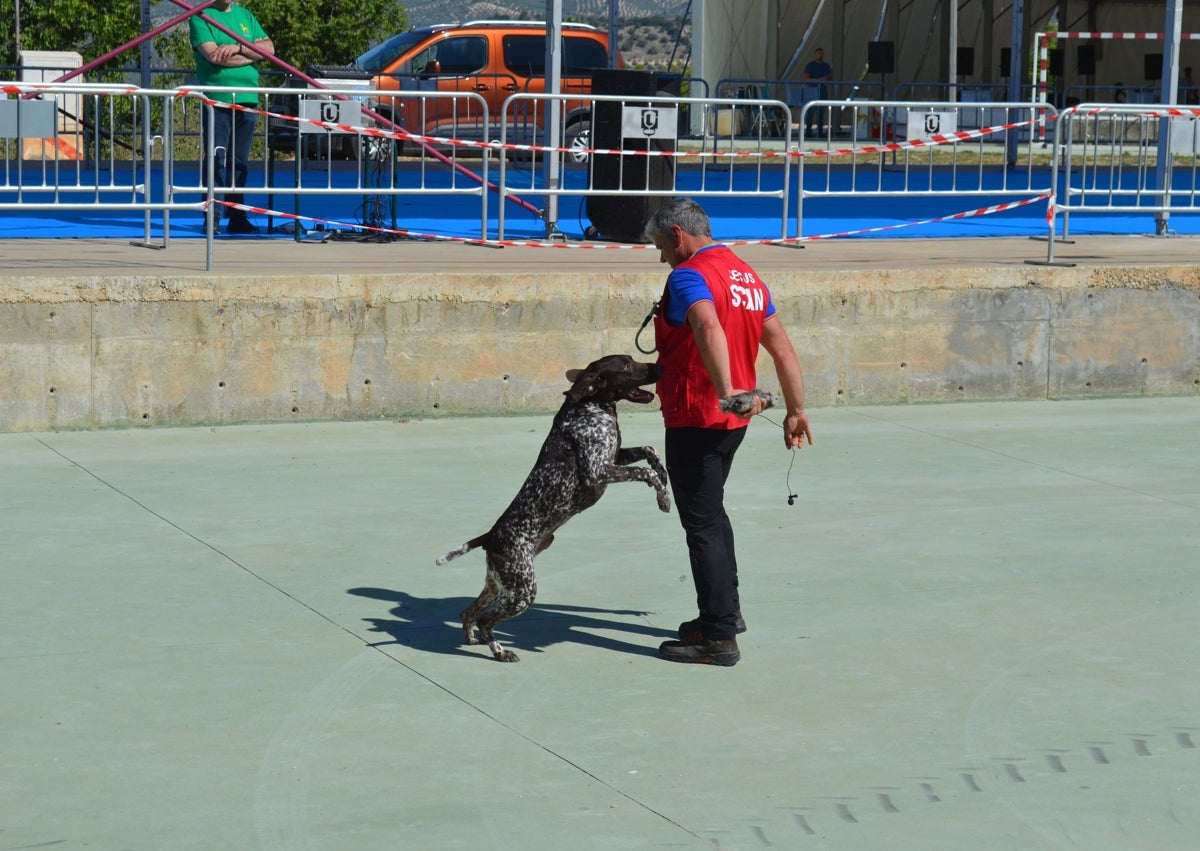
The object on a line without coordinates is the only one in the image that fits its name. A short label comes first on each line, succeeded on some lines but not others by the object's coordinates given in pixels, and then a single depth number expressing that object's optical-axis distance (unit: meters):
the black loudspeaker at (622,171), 13.45
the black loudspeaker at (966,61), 38.76
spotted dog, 6.11
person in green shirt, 13.32
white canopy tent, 37.91
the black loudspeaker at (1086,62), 36.47
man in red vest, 6.07
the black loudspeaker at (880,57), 34.00
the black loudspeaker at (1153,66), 38.59
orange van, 25.99
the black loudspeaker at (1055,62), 38.28
